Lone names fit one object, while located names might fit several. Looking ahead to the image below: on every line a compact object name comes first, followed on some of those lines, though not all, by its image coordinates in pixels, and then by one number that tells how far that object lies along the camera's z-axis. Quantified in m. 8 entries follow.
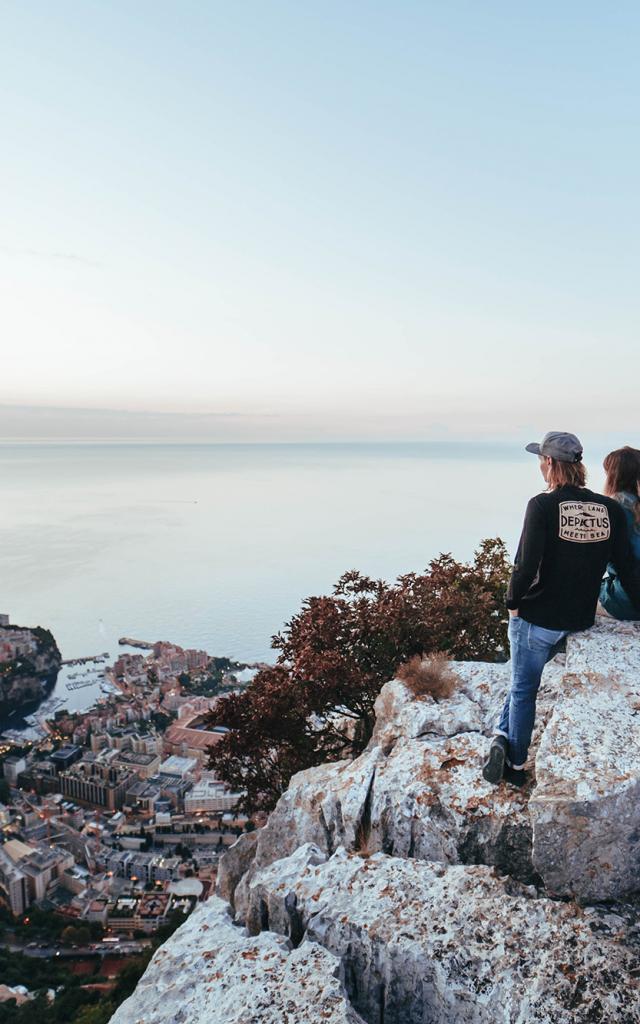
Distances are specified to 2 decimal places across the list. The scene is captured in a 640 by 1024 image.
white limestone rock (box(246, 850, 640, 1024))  2.93
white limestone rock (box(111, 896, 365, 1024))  3.08
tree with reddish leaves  6.75
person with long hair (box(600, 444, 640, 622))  3.95
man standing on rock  3.70
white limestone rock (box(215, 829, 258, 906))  5.50
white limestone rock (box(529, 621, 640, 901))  3.31
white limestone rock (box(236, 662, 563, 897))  4.01
